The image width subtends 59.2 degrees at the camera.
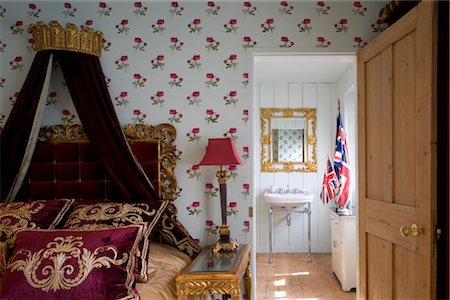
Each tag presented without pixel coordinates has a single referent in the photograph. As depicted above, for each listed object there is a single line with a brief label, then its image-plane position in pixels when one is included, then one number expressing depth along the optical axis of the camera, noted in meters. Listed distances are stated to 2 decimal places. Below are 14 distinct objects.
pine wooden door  2.05
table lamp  2.79
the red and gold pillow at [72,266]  1.90
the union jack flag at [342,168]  4.36
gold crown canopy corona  2.80
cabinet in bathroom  3.99
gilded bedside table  2.21
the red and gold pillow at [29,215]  2.41
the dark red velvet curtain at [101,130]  2.92
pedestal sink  5.18
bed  1.94
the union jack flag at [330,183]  4.77
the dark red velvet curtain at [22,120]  2.88
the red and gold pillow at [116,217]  2.42
